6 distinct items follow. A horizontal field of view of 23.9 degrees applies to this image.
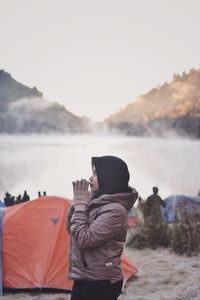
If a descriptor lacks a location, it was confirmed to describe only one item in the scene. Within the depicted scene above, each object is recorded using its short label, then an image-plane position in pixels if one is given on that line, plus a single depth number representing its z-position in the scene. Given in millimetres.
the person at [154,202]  11582
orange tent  6094
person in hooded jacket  2576
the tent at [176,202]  12586
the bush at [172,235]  8391
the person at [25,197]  12133
